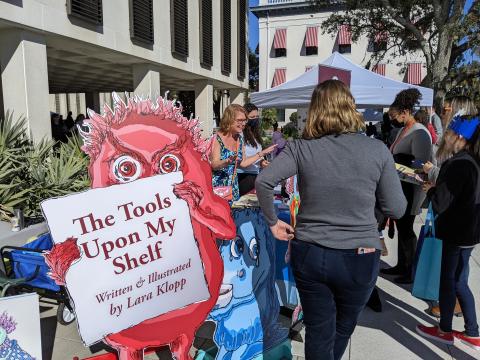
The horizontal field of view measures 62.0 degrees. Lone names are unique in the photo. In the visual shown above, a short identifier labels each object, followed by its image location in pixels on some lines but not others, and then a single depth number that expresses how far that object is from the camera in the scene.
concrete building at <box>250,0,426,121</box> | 30.28
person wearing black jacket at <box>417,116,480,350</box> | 2.59
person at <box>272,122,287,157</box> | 7.75
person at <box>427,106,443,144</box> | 7.83
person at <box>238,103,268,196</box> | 4.39
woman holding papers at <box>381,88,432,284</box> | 3.48
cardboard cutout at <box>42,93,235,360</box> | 2.13
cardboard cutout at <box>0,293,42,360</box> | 2.06
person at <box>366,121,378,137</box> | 17.10
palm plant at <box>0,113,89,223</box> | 3.57
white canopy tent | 6.42
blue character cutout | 2.47
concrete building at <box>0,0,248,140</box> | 7.09
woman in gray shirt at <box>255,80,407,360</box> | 1.78
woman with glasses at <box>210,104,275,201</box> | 3.33
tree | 12.38
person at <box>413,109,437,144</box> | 4.75
